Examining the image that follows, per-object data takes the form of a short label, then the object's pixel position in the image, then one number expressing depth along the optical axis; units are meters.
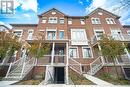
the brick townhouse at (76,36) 8.28
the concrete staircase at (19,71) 5.98
